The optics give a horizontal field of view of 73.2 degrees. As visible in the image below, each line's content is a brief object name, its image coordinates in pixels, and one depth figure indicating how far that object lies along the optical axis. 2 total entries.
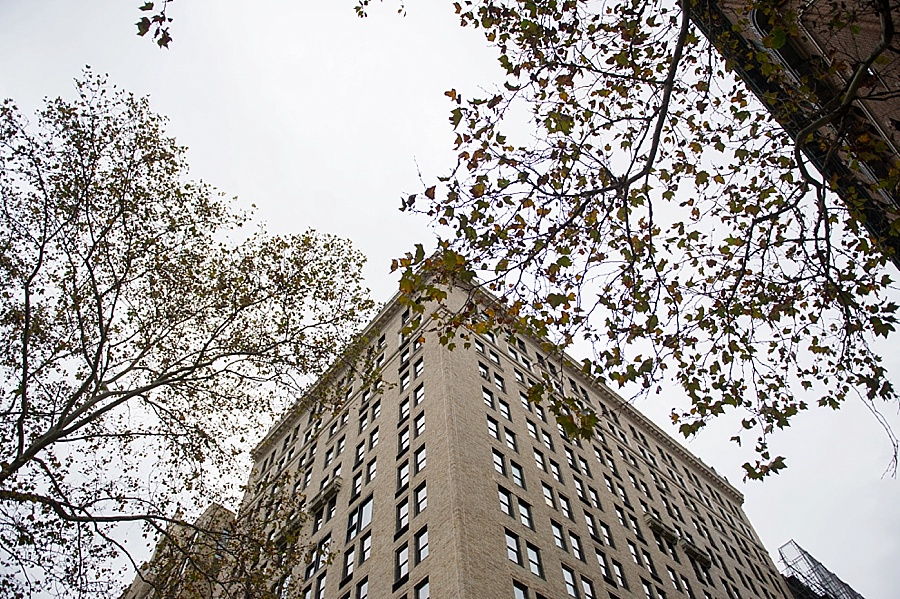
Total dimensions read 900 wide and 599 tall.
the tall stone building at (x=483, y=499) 26.02
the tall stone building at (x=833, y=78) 8.42
